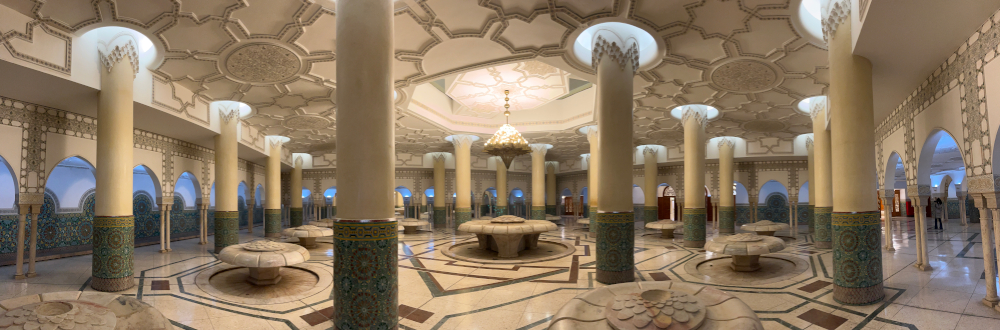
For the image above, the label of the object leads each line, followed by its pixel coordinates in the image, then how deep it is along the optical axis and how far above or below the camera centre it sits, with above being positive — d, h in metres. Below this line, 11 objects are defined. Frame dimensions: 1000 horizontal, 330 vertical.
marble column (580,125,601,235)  11.27 +0.34
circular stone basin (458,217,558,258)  7.68 -0.72
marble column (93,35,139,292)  5.38 +0.22
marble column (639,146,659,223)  14.66 +0.06
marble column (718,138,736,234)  11.95 -0.08
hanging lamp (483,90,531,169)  9.54 +0.86
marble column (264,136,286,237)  12.20 +0.05
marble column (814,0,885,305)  4.44 -0.01
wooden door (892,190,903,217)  19.66 -1.15
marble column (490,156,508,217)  15.61 -0.01
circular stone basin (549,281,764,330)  2.44 -0.69
